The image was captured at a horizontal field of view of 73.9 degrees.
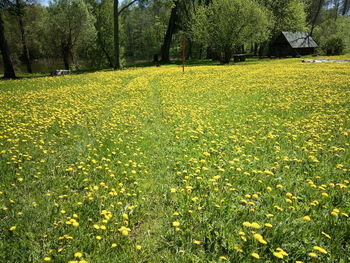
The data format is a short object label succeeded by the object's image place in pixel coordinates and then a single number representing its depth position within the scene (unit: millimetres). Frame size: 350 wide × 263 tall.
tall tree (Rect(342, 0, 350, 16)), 71262
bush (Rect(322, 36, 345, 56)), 47469
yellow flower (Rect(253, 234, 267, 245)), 2485
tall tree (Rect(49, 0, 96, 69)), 31656
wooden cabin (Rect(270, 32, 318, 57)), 49344
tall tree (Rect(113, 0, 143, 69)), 27750
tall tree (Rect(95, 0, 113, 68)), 39781
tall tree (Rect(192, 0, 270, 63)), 31428
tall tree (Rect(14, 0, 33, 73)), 20922
